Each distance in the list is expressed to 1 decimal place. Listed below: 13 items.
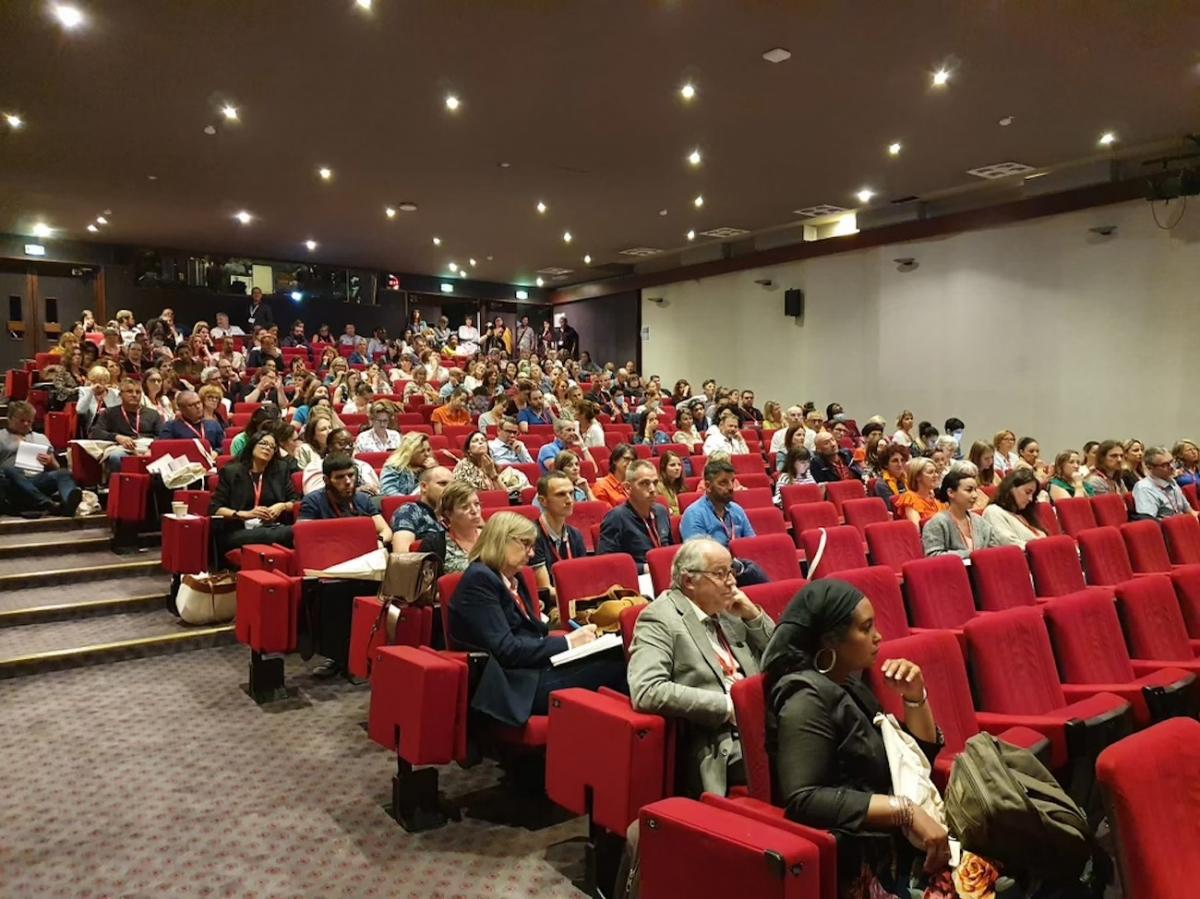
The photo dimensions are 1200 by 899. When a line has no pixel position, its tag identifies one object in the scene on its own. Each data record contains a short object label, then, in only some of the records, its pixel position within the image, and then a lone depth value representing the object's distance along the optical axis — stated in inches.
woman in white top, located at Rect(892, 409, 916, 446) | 350.6
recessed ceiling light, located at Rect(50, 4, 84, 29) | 215.5
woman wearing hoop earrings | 62.7
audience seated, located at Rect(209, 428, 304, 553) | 178.2
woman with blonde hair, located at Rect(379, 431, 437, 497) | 191.0
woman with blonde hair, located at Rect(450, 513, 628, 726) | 100.0
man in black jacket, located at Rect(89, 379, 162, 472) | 250.7
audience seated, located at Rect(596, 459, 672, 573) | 156.9
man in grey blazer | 83.1
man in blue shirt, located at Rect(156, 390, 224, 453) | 235.0
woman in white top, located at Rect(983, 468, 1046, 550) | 168.4
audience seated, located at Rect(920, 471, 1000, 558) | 163.3
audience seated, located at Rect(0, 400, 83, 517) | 230.7
